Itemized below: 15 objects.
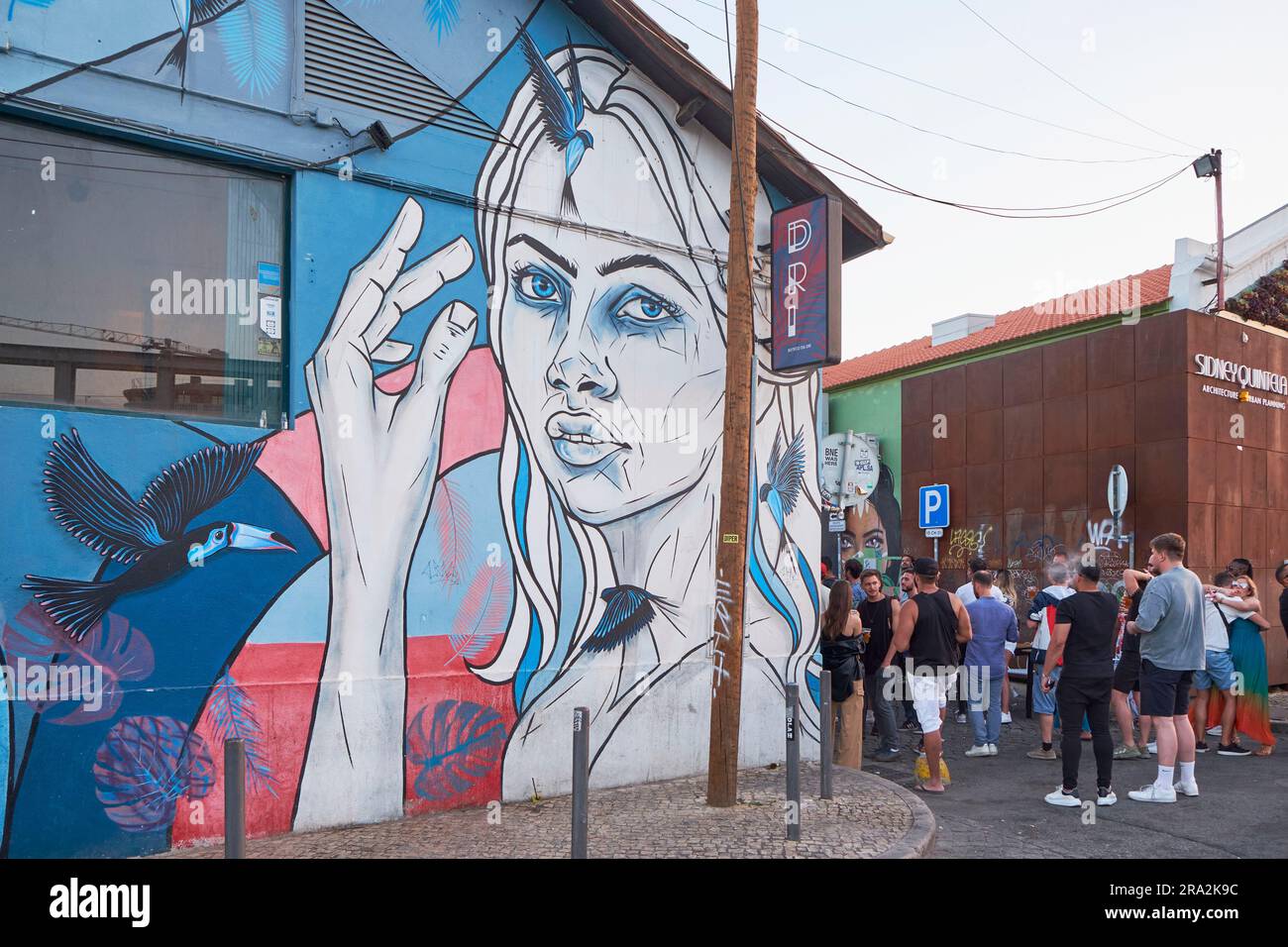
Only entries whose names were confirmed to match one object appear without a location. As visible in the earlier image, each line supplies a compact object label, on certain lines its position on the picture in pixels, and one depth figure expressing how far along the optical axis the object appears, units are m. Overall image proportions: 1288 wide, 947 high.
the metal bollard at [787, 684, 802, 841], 6.40
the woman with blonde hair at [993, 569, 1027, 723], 11.74
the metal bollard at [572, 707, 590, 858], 5.25
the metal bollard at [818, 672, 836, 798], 7.28
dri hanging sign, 8.55
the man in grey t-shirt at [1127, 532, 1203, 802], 7.93
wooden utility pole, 7.31
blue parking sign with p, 19.06
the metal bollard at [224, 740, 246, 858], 4.37
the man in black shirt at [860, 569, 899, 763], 9.92
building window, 5.93
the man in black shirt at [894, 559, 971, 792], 8.23
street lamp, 16.31
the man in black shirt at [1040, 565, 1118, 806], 7.57
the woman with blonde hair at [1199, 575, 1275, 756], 9.98
